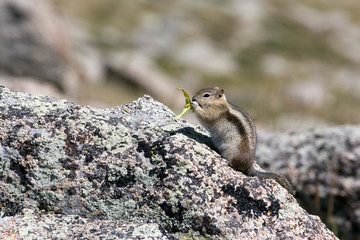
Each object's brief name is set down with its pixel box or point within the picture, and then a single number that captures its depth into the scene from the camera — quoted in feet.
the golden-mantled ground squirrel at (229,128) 31.27
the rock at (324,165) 52.42
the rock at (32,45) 127.44
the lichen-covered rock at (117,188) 26.99
